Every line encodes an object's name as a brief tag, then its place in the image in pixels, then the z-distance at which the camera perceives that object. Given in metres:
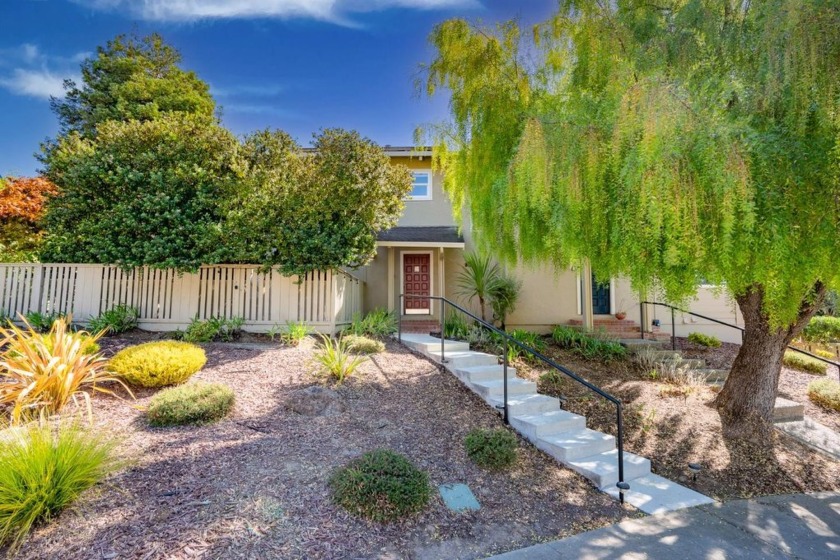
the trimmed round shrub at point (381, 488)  3.49
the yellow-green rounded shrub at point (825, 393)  7.66
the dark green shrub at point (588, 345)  9.51
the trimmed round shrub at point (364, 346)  7.91
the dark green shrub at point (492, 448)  4.53
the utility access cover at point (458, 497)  3.83
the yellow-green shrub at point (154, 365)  5.36
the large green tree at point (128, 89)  15.83
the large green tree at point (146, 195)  8.66
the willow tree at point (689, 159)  3.45
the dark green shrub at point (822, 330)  10.89
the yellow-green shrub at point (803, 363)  9.74
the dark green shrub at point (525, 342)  8.52
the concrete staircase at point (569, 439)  4.46
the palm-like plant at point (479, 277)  11.05
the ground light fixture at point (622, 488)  4.18
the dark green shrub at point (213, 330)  8.36
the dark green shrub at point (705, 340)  11.03
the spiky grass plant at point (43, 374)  4.43
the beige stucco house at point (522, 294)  11.88
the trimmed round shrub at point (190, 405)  4.59
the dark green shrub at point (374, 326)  9.32
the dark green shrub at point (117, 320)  8.49
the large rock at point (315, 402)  5.28
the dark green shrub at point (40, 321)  8.36
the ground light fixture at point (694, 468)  4.82
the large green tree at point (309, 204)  8.77
